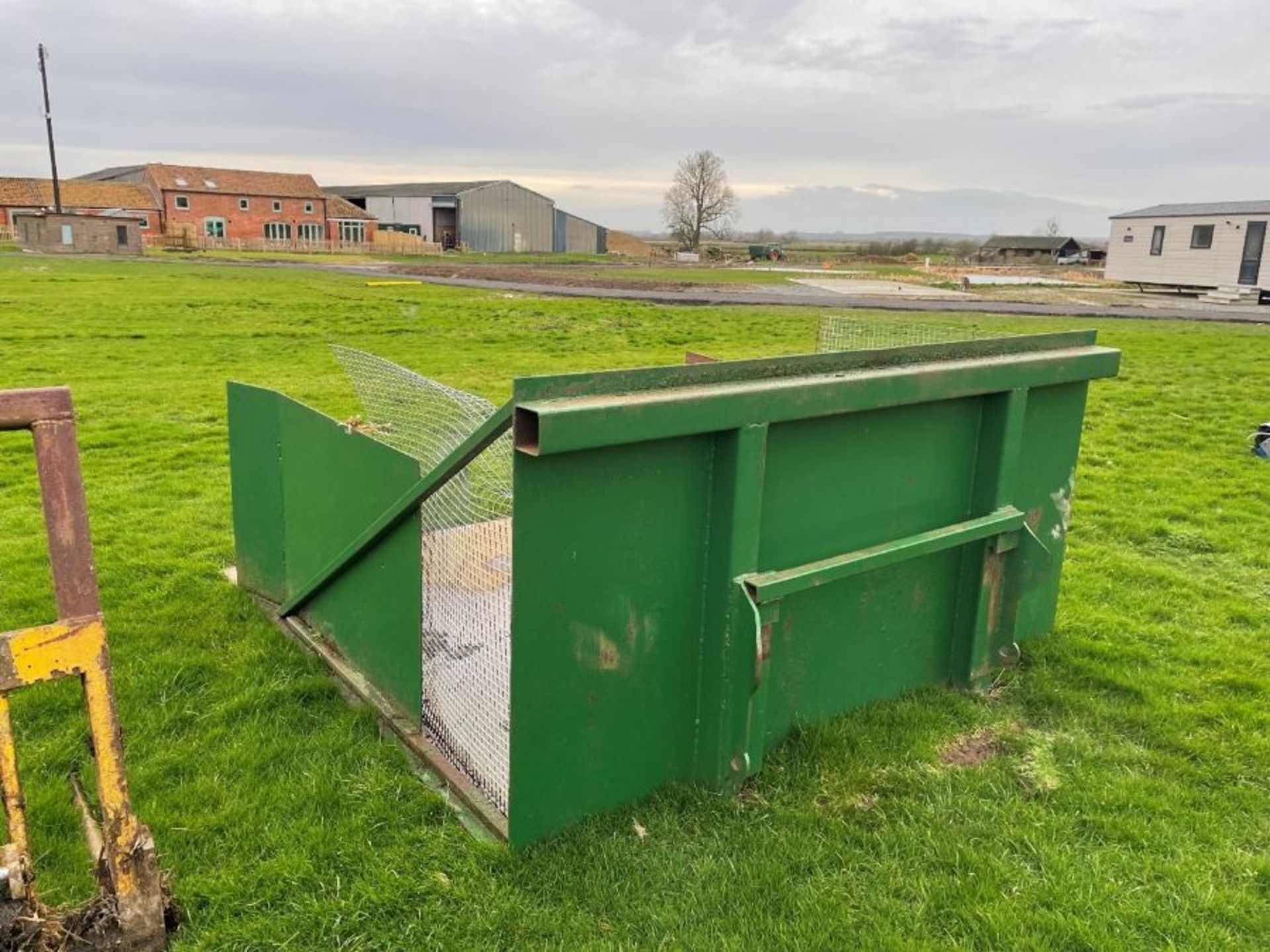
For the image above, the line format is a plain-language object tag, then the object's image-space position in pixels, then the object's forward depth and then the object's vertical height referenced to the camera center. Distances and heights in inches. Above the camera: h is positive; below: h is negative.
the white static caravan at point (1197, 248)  1284.4 +11.1
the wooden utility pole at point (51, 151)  1769.6 +115.1
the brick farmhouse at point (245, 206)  2566.4 +46.1
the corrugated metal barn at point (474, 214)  2815.0 +47.7
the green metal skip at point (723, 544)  113.0 -39.2
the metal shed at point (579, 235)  3105.3 -0.2
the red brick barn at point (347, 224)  2726.4 +9.0
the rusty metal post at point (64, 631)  88.9 -35.1
